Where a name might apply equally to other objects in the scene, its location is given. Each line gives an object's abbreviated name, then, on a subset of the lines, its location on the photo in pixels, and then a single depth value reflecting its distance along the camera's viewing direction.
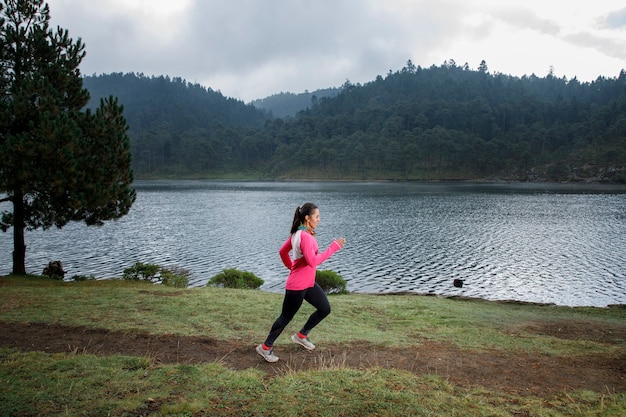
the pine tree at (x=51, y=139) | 15.30
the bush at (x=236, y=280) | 20.78
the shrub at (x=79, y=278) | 21.06
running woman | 6.91
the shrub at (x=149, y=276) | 21.84
